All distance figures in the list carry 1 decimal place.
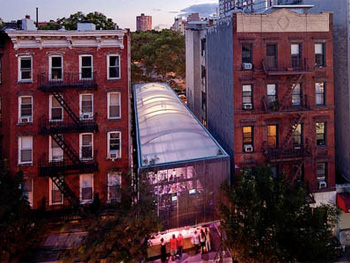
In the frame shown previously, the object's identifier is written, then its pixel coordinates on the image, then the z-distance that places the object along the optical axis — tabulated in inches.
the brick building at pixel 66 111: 798.5
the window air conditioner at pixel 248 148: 861.2
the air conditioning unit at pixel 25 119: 804.6
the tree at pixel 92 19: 1646.2
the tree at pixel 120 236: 502.6
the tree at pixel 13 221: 567.2
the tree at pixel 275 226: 555.5
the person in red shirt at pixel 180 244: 747.4
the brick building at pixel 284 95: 848.9
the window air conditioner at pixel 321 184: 886.4
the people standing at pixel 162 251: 732.8
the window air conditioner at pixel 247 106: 859.4
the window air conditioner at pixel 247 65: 847.1
